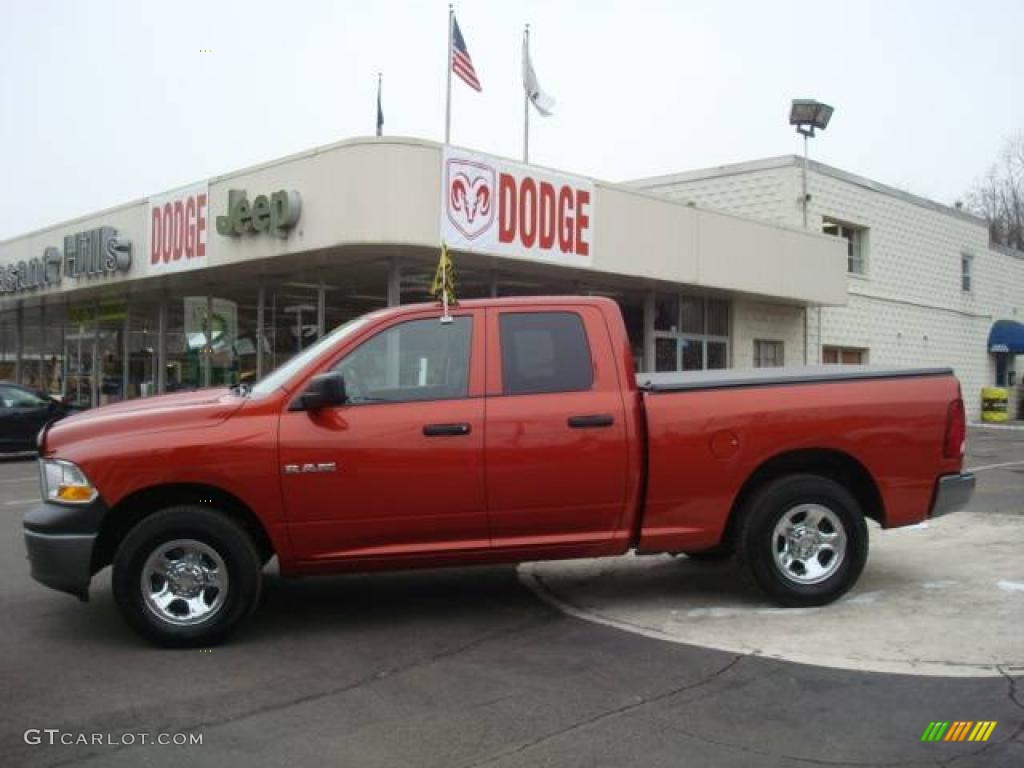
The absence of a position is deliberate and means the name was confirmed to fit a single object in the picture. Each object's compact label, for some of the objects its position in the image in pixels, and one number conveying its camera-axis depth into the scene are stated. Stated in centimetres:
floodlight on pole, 2344
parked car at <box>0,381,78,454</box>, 1753
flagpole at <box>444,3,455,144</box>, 1833
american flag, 2027
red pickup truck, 543
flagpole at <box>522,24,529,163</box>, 2336
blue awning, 3184
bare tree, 5588
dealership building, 1457
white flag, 2405
